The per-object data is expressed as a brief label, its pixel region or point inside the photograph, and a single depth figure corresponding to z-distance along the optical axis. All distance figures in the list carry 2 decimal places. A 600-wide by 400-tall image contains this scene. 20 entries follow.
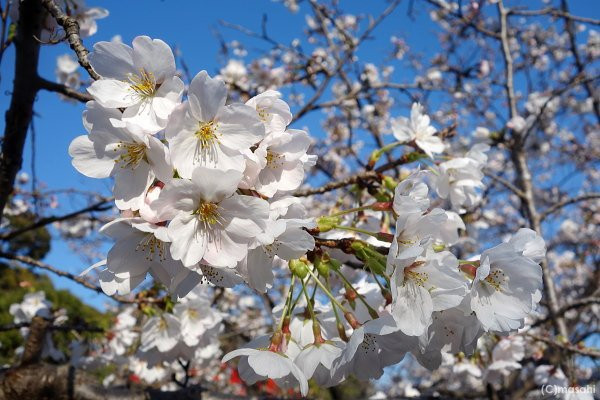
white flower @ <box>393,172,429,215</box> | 0.15
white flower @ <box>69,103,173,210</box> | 0.14
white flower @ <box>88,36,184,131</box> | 0.15
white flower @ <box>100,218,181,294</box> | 0.15
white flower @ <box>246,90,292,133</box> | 0.16
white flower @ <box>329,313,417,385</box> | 0.15
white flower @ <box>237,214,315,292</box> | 0.14
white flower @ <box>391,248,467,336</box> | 0.14
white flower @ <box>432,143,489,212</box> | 0.25
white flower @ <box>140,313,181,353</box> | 0.31
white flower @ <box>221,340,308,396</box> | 0.15
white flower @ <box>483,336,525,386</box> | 0.39
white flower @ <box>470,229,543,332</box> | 0.15
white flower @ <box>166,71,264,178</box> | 0.14
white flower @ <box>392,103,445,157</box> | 0.27
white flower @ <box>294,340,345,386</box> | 0.16
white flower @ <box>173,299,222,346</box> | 0.32
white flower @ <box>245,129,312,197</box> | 0.15
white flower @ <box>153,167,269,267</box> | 0.13
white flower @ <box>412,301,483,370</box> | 0.16
